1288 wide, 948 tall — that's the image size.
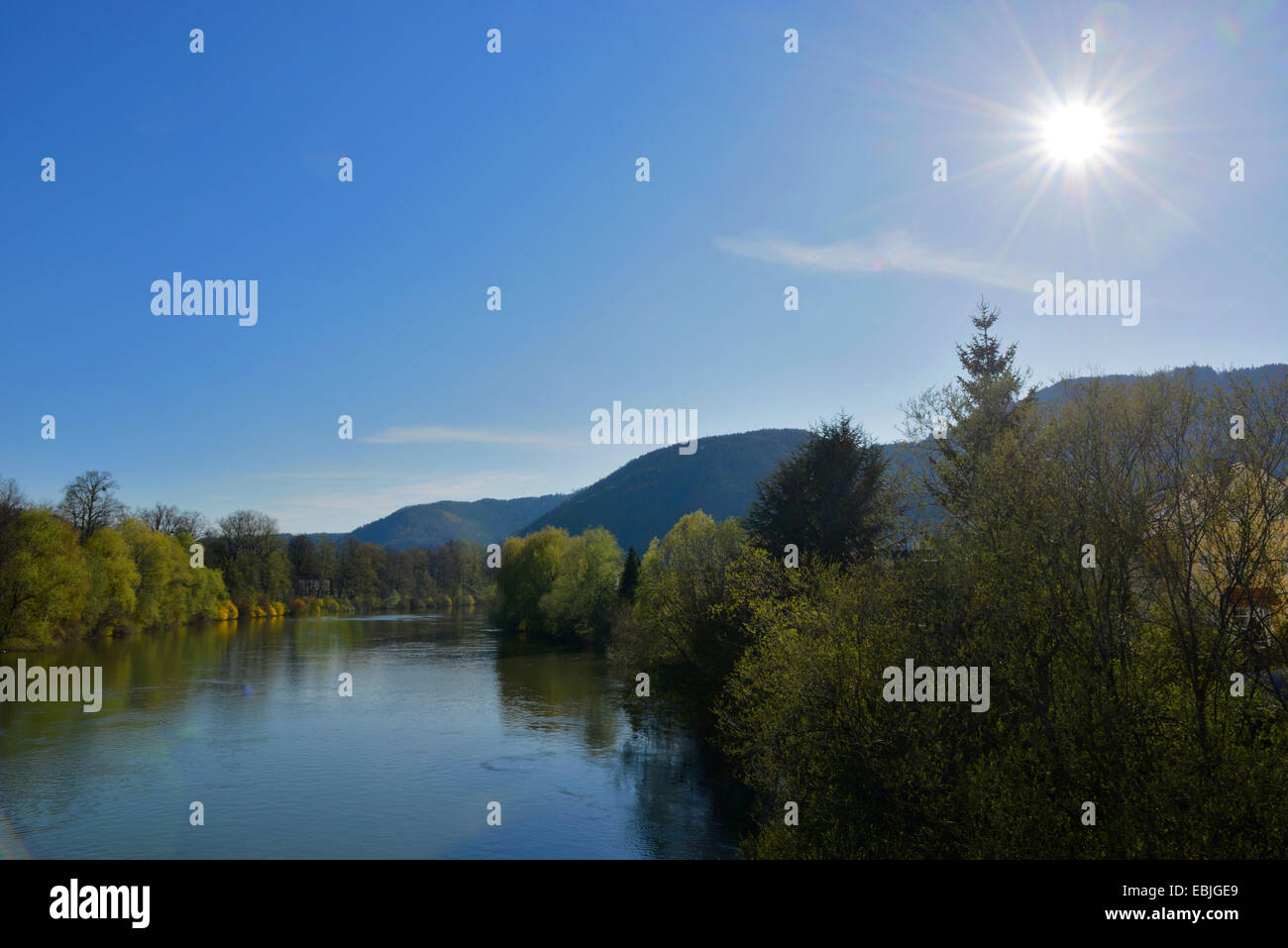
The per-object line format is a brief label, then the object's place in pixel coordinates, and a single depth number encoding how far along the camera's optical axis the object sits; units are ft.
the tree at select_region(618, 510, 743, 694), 104.94
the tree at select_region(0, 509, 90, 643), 178.57
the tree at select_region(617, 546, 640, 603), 193.77
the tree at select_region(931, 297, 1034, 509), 74.43
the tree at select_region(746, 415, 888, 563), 96.58
